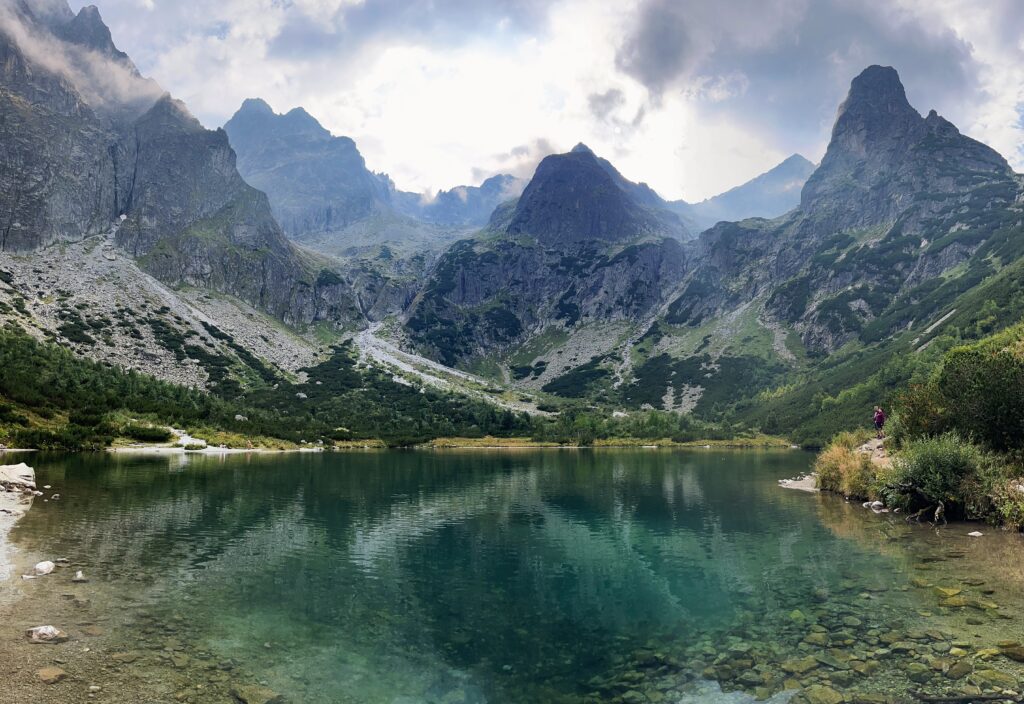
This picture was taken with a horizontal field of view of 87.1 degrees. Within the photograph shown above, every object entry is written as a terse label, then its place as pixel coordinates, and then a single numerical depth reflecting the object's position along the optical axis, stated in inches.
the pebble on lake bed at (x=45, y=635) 644.3
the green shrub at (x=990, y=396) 1541.6
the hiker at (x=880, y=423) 2319.1
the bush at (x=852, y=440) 2483.9
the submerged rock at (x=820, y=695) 544.8
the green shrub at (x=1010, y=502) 1259.8
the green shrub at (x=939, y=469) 1413.6
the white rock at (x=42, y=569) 910.4
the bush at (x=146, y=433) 4037.9
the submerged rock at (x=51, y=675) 546.6
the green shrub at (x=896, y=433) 1928.6
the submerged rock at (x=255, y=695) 550.3
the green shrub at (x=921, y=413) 1775.3
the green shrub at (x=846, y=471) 1958.7
